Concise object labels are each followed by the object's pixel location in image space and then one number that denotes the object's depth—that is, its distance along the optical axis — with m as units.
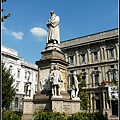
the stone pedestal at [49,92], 11.48
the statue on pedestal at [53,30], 14.18
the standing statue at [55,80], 11.54
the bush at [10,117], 10.44
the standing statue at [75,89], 12.70
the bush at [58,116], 9.27
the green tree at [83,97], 30.45
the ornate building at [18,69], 43.31
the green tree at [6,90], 24.33
